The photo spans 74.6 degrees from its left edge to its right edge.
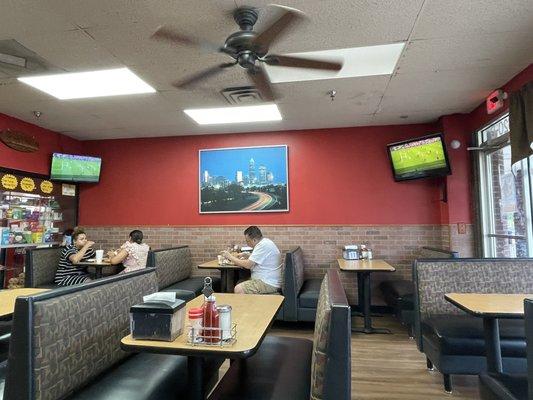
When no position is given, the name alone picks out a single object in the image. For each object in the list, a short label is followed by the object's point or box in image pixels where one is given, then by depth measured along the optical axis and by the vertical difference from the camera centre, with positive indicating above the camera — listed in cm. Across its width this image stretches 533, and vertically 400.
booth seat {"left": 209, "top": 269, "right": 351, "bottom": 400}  145 -86
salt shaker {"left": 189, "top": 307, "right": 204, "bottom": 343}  160 -47
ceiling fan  239 +132
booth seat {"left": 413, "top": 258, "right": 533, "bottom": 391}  278 -77
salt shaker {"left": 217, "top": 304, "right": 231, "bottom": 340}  159 -45
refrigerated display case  496 +18
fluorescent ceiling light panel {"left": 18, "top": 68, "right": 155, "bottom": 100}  374 +160
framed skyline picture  591 +73
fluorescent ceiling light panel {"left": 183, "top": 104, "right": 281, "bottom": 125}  491 +158
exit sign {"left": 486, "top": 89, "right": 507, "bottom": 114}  412 +140
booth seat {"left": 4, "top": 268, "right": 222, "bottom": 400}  163 -67
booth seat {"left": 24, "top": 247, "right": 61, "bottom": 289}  452 -55
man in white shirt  436 -55
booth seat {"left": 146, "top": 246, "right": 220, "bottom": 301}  465 -73
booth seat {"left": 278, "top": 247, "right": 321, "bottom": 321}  445 -101
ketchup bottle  158 -46
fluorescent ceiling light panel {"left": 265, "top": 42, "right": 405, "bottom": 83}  329 +158
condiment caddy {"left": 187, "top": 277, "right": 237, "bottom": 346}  157 -48
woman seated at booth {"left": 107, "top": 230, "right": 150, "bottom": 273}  476 -42
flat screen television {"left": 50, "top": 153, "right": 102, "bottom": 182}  576 +97
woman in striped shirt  462 -49
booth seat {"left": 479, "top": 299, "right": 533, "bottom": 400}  165 -90
